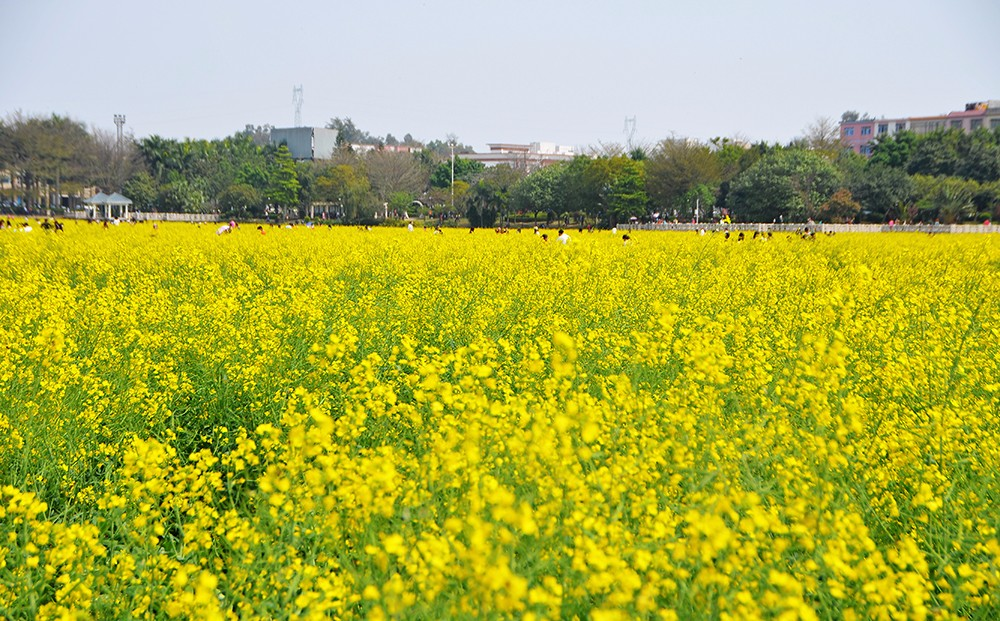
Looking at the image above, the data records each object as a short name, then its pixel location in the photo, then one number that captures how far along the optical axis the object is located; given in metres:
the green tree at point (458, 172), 95.77
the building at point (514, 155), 165.56
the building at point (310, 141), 131.50
